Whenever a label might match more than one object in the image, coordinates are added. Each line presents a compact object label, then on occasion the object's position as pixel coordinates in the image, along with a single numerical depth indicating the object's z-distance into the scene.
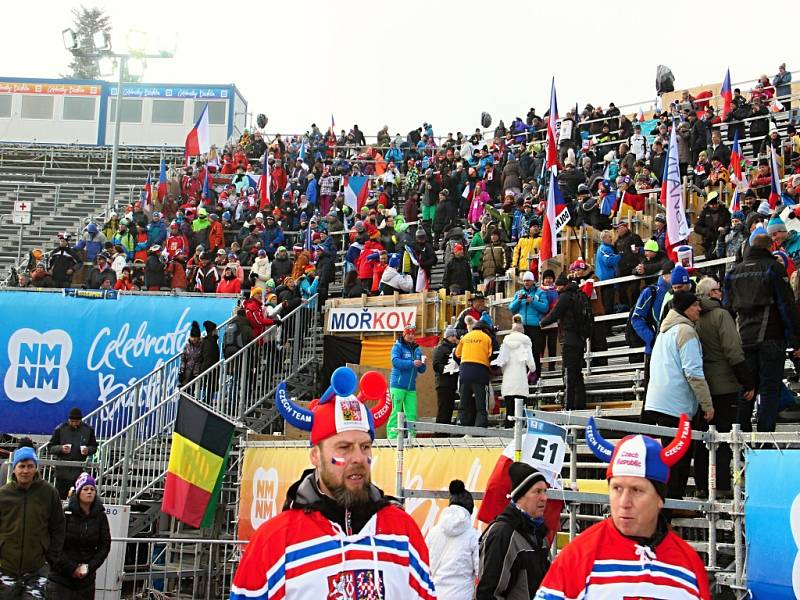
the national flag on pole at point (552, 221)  17.38
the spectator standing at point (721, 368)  9.40
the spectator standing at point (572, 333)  13.77
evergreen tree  87.19
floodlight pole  31.36
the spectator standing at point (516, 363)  14.12
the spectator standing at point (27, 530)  9.82
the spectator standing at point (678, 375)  9.08
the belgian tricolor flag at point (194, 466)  15.60
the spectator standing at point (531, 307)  15.38
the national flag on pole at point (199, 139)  35.03
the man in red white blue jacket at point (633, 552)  4.46
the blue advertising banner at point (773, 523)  7.90
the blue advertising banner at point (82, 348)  21.41
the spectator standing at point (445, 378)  15.84
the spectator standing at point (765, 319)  9.49
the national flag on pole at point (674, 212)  15.23
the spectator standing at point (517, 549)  6.45
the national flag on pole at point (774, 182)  17.75
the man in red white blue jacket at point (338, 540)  4.08
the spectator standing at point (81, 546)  11.05
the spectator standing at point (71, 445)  15.96
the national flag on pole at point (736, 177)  18.67
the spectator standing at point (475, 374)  14.52
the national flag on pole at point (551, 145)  21.50
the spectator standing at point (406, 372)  15.69
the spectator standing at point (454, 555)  8.13
